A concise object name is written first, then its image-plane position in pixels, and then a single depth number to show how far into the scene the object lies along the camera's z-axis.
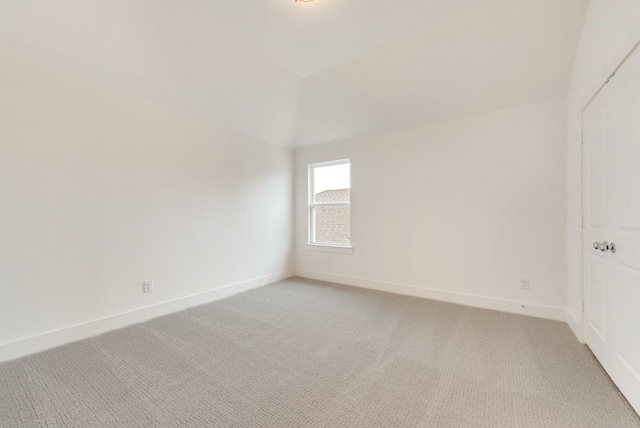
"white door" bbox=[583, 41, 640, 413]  1.45
